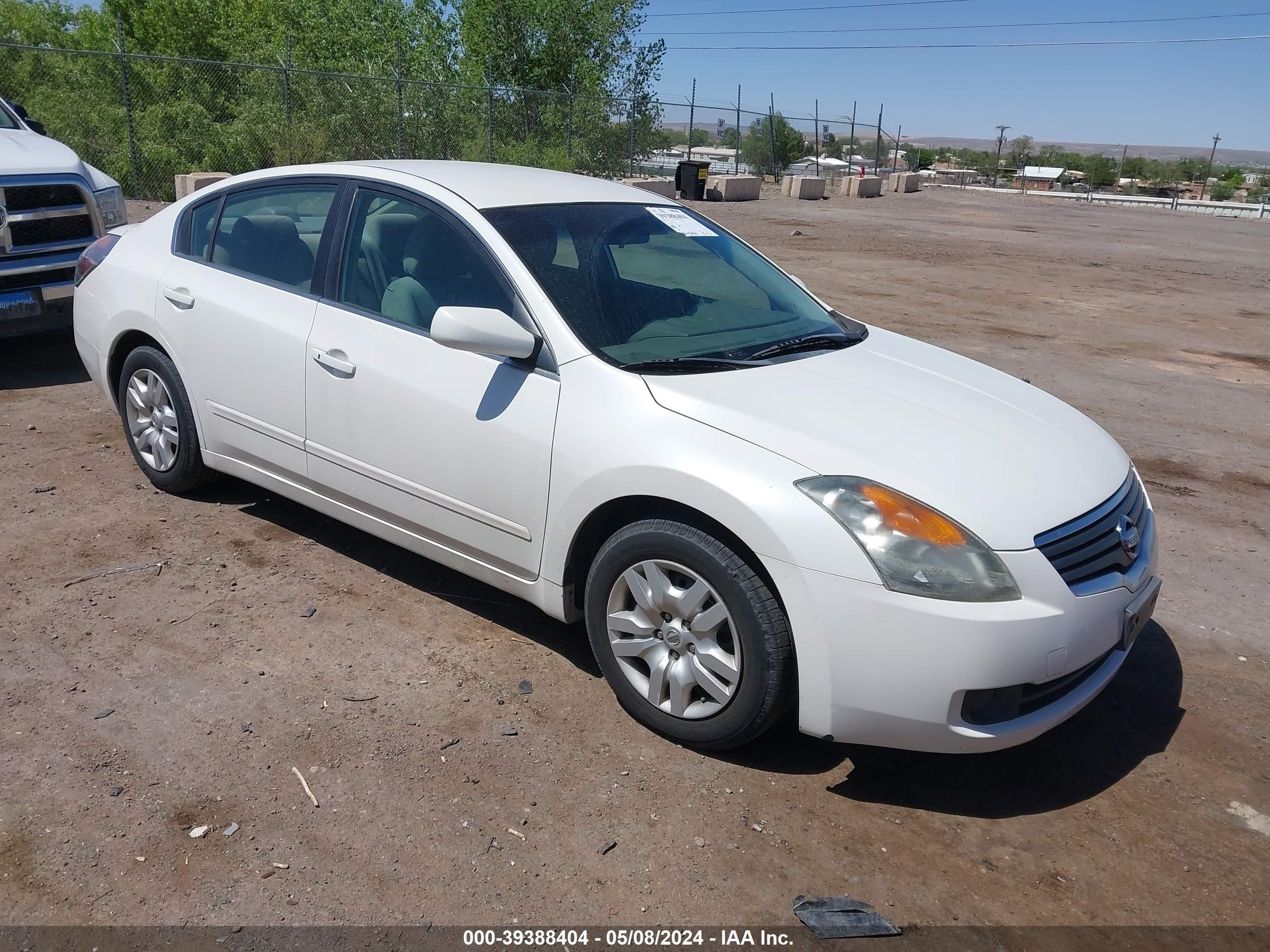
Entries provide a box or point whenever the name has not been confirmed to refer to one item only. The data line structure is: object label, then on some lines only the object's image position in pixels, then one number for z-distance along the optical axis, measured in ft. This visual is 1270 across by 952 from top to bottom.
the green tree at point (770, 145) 120.16
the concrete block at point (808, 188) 106.52
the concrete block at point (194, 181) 55.72
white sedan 9.76
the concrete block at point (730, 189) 93.56
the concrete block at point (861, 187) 115.14
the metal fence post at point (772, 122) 107.78
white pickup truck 23.07
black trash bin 87.92
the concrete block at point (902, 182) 128.36
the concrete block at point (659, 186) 85.14
